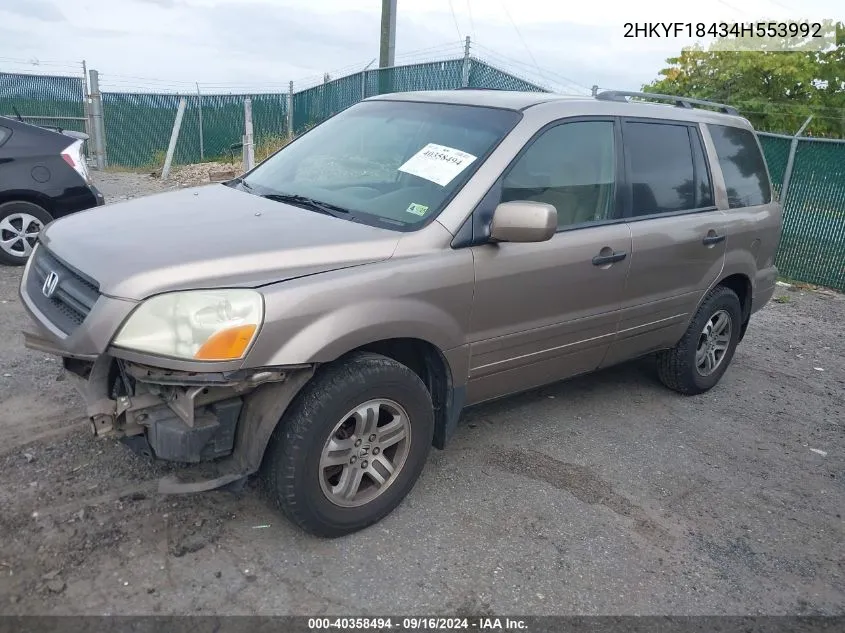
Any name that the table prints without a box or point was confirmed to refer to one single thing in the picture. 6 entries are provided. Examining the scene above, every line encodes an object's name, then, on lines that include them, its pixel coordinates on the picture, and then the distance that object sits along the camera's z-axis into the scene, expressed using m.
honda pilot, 2.67
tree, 20.95
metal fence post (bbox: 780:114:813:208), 9.03
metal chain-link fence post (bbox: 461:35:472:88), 10.38
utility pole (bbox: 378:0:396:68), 14.29
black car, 6.71
